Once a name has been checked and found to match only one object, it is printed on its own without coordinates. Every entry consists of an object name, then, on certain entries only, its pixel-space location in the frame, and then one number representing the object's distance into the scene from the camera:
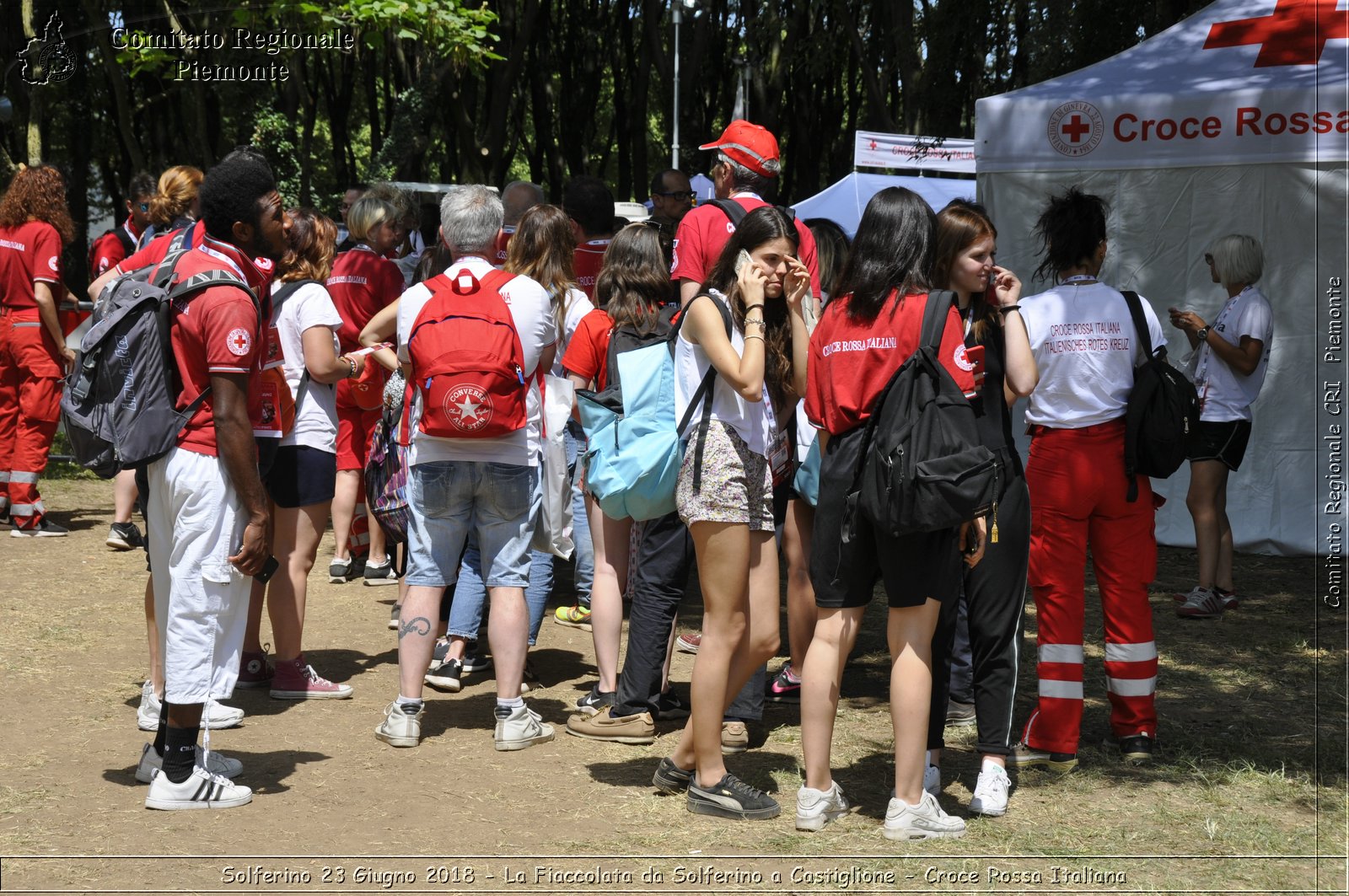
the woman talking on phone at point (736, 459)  4.25
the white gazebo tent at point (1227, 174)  8.17
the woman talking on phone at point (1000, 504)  4.51
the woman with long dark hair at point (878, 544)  4.08
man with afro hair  4.21
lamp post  22.83
